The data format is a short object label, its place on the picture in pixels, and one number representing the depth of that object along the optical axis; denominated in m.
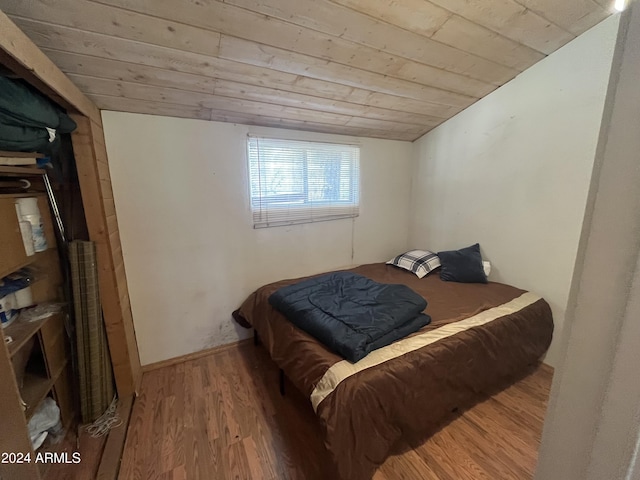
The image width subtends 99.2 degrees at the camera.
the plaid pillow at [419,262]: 2.69
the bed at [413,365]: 1.24
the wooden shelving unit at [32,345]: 1.02
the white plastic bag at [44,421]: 1.40
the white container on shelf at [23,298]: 1.40
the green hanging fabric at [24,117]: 1.10
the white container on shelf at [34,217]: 1.33
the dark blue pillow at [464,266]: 2.43
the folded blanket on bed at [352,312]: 1.46
